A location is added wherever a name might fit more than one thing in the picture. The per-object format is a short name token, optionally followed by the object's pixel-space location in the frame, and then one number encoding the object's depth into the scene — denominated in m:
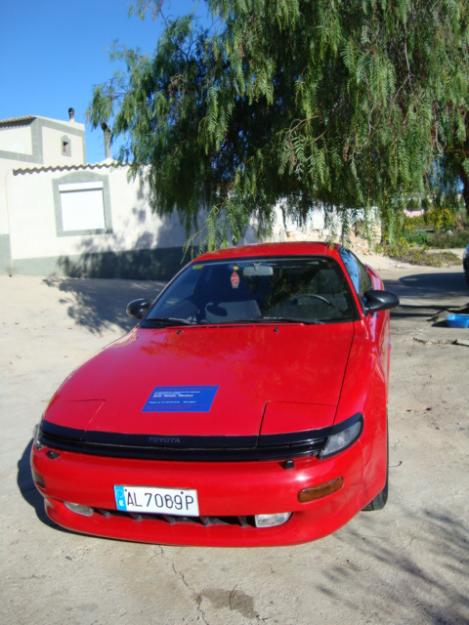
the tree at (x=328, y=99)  4.94
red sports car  2.54
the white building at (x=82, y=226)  15.47
